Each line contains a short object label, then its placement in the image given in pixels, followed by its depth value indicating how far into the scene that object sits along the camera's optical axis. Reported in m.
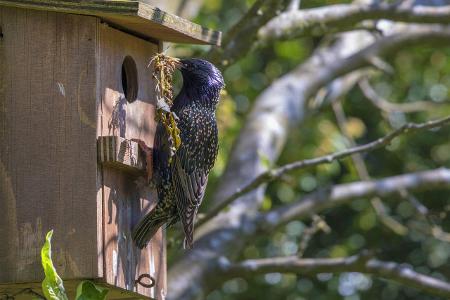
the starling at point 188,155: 10.26
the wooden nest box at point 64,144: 9.33
